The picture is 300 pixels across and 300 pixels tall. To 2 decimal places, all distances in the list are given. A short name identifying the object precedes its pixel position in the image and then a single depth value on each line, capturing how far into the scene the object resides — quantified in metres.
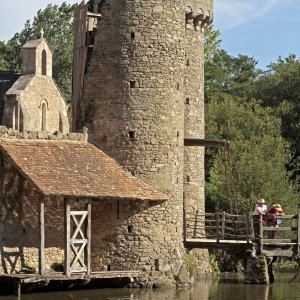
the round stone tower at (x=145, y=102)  36.78
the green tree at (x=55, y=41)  73.62
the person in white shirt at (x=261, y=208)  38.72
